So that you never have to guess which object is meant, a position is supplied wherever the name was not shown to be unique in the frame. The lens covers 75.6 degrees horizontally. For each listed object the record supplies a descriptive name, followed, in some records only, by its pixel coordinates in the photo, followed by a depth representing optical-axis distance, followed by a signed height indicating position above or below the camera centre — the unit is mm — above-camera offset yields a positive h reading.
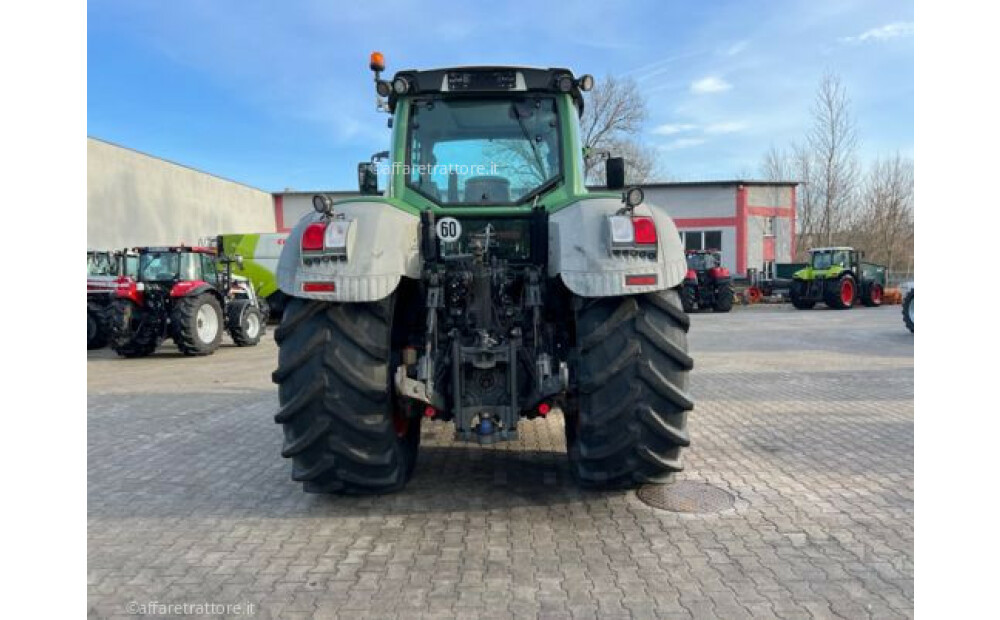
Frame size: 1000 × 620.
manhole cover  3850 -1240
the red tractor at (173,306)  12289 -148
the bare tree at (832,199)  36250 +5563
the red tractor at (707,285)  23203 +450
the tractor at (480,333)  3434 -203
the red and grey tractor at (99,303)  13633 -98
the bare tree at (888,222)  35281 +4220
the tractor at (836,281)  23250 +593
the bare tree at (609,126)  34000 +9154
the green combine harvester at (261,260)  20750 +1235
